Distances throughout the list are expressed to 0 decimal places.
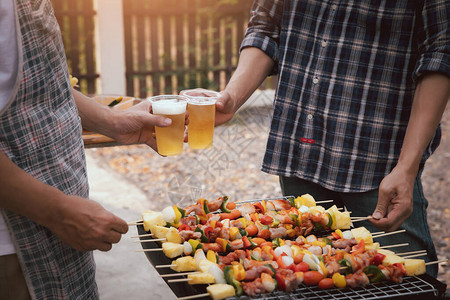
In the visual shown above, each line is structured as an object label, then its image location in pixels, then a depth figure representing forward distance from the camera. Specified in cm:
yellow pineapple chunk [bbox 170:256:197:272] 189
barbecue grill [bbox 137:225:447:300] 176
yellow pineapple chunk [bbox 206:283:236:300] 169
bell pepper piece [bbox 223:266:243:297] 177
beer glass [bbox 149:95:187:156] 225
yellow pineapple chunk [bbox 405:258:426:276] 191
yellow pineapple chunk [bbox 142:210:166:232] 217
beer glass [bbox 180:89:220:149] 230
